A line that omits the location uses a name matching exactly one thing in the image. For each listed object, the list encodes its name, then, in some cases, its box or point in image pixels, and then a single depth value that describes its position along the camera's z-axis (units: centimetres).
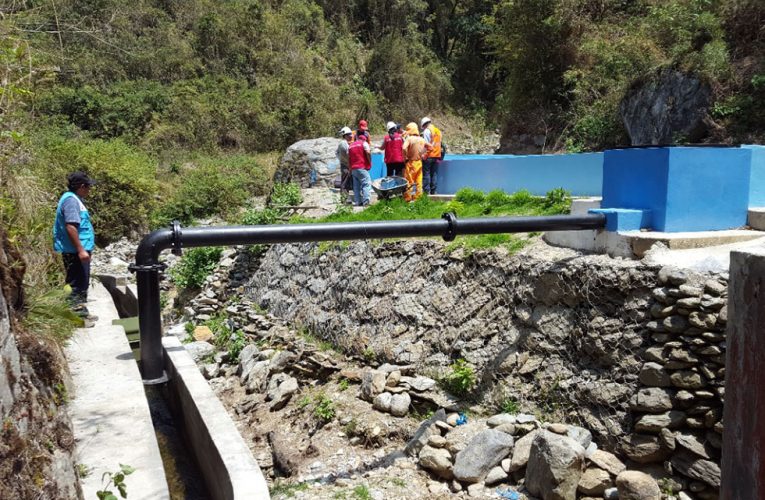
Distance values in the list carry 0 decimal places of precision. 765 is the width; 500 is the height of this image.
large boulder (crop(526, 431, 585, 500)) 459
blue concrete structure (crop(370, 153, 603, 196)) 819
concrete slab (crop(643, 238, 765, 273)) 477
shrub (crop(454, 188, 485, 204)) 878
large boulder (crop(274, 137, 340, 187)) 1634
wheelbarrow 1024
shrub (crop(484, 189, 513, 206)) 806
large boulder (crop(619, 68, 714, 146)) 1122
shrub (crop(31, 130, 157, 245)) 1561
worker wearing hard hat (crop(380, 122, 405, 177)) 1087
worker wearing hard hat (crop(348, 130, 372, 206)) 1122
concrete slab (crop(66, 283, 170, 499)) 380
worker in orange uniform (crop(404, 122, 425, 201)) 1034
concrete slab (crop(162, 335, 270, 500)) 418
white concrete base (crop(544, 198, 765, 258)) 519
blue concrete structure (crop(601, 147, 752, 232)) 539
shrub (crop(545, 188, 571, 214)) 715
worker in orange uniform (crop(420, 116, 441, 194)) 1088
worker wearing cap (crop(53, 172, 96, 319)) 627
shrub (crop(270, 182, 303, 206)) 1399
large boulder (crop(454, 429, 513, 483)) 510
